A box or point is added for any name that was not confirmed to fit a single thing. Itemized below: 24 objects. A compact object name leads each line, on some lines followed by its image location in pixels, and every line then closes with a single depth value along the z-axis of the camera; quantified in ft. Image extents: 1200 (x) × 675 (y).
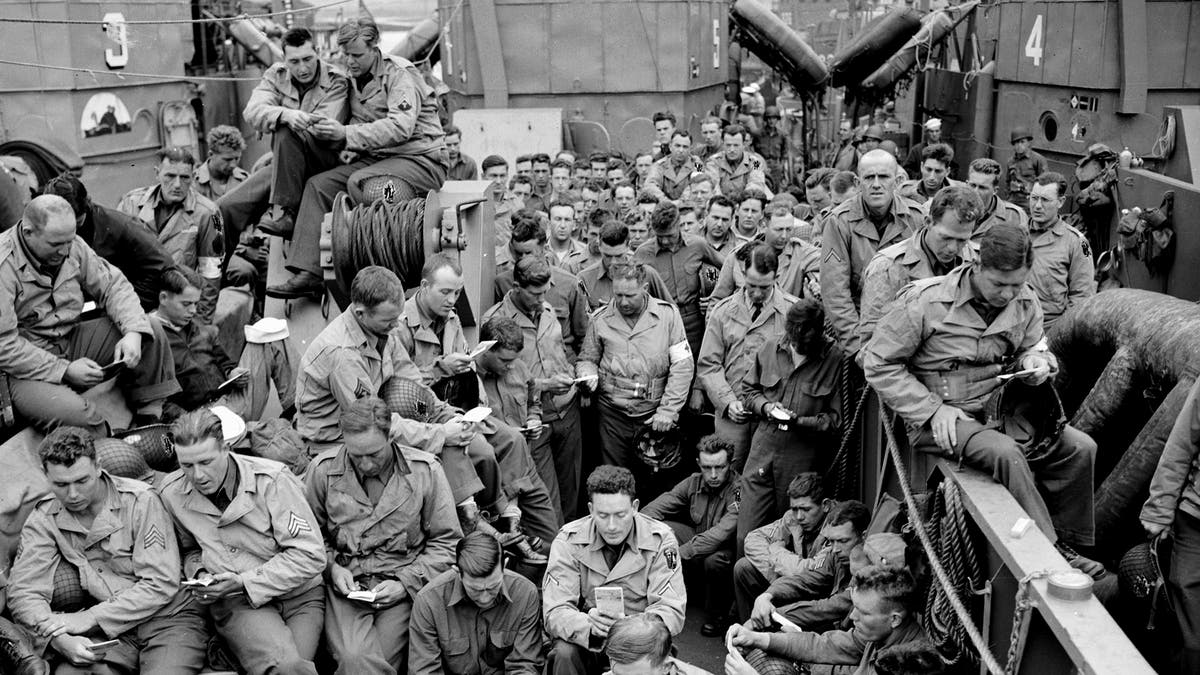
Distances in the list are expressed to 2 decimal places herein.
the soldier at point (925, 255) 19.70
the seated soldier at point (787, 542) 23.25
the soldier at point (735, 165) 45.60
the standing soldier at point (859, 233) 23.88
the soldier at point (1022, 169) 40.81
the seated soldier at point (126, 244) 24.95
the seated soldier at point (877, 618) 17.57
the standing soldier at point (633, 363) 27.89
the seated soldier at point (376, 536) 20.29
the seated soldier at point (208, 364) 25.03
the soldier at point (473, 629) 19.97
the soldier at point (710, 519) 25.90
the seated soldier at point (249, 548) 19.39
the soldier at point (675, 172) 46.34
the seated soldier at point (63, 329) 21.68
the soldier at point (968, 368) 17.49
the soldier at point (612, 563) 19.98
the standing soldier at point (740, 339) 26.66
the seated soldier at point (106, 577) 19.03
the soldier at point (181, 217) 31.09
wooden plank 12.39
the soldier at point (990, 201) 24.85
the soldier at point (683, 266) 31.81
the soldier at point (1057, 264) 27.37
